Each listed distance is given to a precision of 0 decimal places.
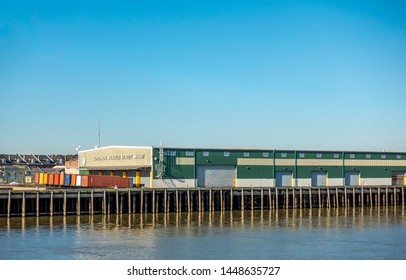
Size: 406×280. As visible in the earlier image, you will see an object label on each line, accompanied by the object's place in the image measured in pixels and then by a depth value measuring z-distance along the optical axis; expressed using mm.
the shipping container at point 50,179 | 98094
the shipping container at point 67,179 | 90762
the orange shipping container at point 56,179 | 95825
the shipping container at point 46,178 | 100312
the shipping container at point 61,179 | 93256
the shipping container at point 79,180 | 84875
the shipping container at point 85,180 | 82688
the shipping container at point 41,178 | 102119
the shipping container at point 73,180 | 88012
